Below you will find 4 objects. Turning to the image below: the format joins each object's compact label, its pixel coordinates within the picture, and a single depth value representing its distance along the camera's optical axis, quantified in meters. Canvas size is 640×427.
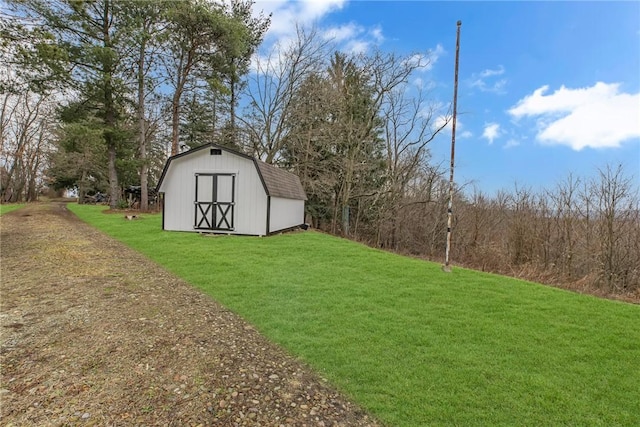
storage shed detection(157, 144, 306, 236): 10.87
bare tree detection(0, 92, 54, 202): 24.77
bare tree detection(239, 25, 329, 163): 18.00
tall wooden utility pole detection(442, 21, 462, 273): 6.83
